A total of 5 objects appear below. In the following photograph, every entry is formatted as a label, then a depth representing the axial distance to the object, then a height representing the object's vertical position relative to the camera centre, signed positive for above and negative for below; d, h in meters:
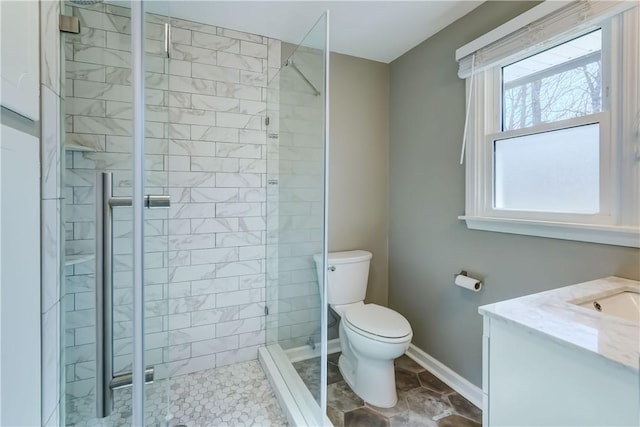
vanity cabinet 0.59 -0.41
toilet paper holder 1.62 -0.41
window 1.13 +0.42
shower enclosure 0.71 +0.02
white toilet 1.56 -0.70
